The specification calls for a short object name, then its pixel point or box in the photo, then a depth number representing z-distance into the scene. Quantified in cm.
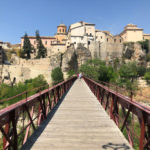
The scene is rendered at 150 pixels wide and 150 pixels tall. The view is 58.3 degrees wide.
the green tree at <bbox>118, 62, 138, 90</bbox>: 4127
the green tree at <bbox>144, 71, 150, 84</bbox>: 4262
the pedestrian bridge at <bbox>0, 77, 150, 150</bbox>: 282
